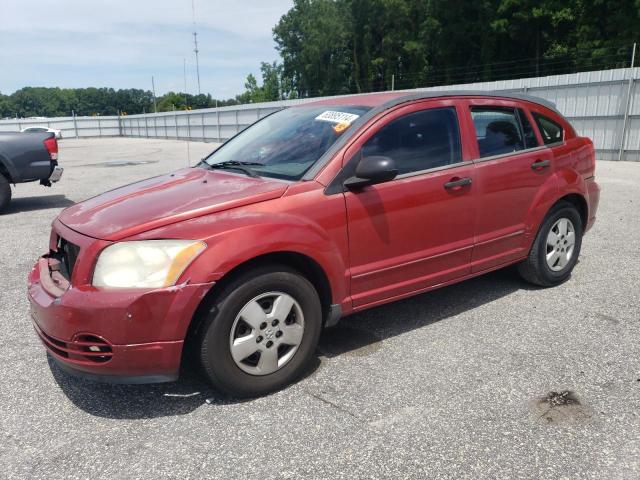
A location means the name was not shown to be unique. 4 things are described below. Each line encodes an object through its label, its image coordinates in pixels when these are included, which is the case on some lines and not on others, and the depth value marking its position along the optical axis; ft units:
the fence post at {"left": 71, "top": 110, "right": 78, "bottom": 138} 170.39
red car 8.57
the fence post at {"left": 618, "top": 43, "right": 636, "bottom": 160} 47.50
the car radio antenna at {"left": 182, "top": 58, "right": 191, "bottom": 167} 123.95
